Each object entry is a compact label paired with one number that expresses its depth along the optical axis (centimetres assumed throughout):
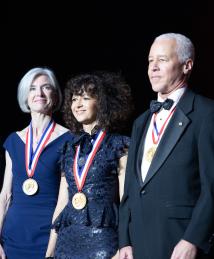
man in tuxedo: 456
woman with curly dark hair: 581
